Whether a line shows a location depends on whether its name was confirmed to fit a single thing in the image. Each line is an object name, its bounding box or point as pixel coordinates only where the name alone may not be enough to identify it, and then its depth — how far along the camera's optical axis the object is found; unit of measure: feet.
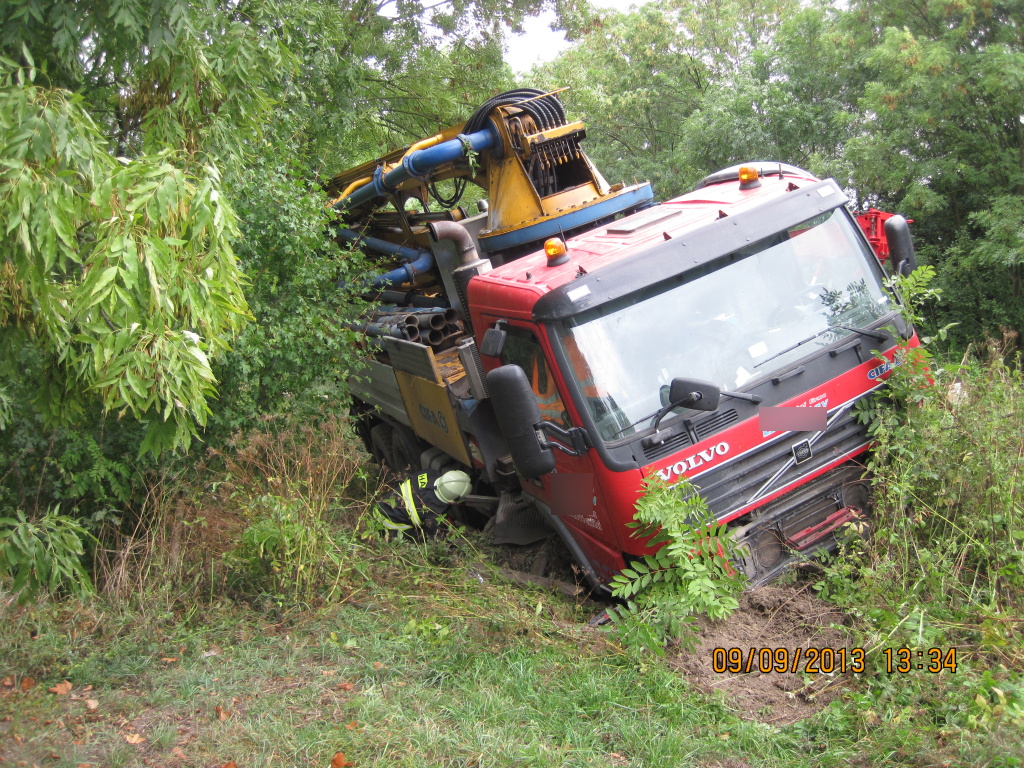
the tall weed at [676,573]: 12.82
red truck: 14.40
